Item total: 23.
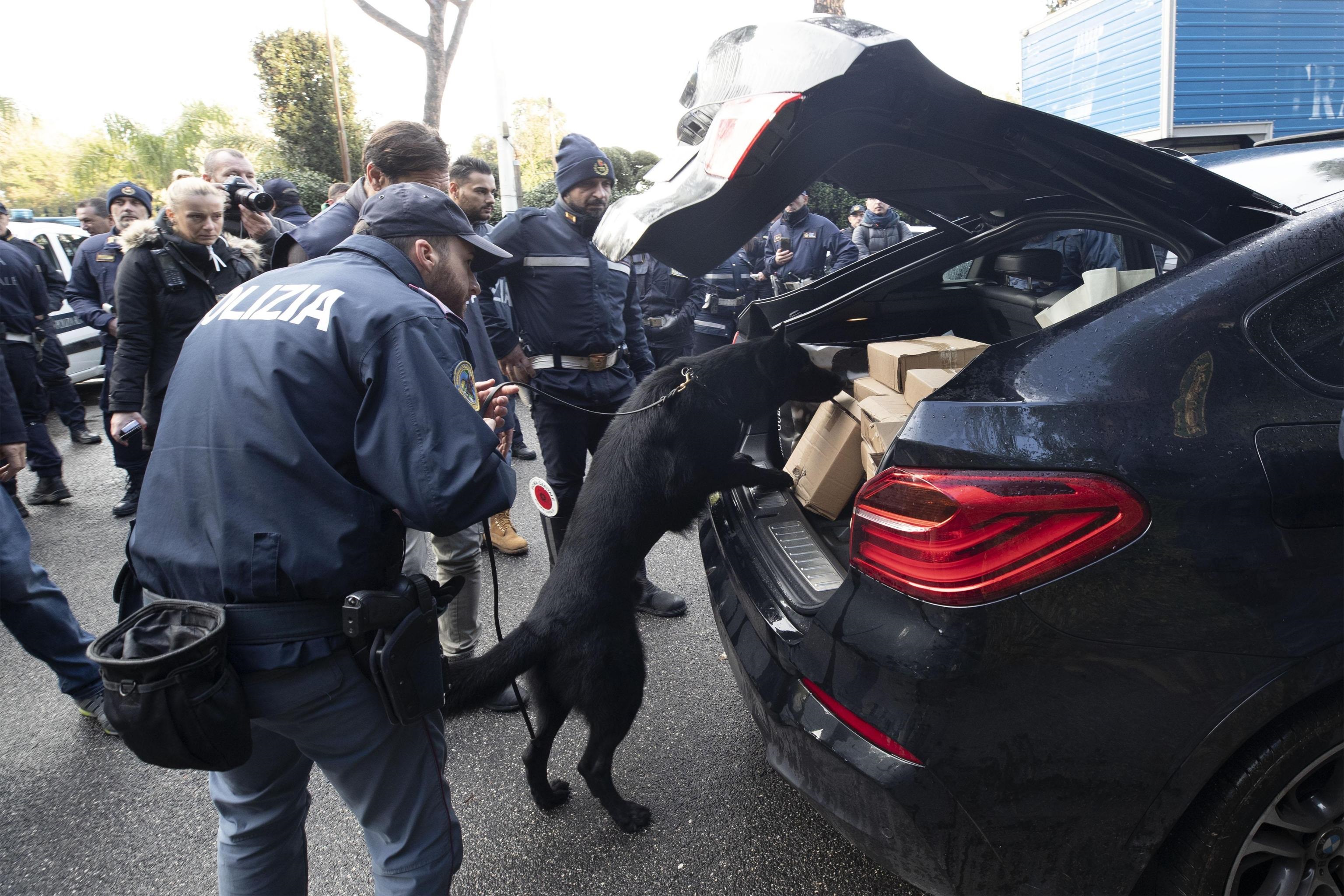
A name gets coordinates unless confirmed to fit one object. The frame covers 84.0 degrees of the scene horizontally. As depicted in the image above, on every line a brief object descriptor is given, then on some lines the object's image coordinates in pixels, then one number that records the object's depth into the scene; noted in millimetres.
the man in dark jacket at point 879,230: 8031
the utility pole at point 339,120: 17625
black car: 1316
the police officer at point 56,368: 6145
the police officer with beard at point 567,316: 3545
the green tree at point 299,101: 19547
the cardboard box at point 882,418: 2182
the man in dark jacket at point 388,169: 2801
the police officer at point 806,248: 6875
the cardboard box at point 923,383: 2199
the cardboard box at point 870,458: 2252
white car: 8031
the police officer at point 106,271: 5364
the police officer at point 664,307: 6656
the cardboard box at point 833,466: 2547
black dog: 2115
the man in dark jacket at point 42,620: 2625
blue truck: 7535
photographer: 4402
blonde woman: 3525
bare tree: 18469
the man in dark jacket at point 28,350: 4715
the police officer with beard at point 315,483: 1422
